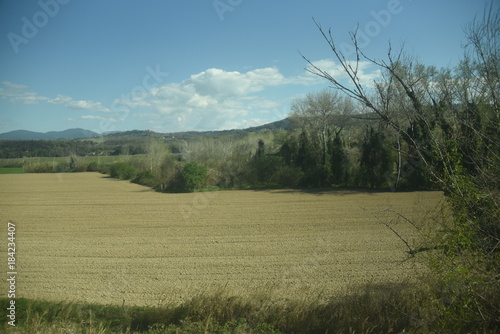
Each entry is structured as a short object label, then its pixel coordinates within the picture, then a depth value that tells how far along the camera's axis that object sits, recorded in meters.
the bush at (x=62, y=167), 54.71
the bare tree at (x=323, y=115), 41.12
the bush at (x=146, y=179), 36.83
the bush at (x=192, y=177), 31.34
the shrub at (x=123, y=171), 45.56
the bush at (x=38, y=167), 43.35
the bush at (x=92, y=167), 58.10
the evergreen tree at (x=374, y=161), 28.77
